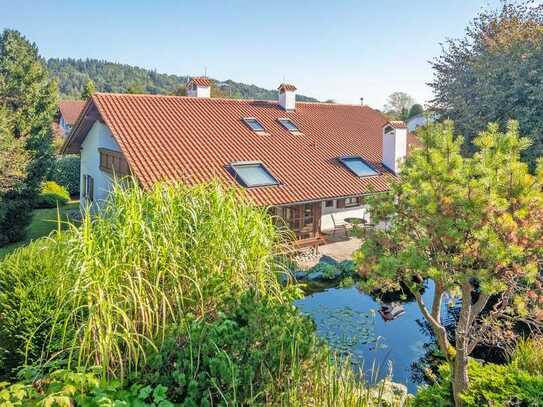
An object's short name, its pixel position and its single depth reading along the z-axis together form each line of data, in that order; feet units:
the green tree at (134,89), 150.62
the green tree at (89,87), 138.00
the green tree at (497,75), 37.63
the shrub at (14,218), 53.52
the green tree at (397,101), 243.36
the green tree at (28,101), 60.49
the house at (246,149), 48.78
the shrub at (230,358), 12.86
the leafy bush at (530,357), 20.56
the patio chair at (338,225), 56.89
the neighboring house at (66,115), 146.23
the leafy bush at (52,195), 74.66
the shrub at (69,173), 86.02
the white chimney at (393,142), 60.54
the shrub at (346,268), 44.57
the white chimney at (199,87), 65.26
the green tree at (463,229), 13.10
